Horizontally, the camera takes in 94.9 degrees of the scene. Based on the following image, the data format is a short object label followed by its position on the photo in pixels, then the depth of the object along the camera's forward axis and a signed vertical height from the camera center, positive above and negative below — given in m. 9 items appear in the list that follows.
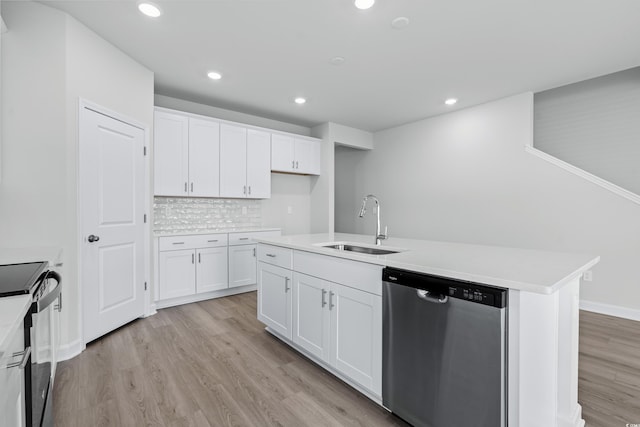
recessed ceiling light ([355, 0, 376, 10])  2.11 +1.51
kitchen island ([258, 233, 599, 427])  1.14 -0.52
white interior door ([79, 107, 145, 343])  2.44 -0.10
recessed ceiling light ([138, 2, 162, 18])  2.15 +1.51
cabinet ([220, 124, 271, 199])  4.01 +0.69
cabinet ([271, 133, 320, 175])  4.55 +0.92
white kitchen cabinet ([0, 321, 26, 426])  0.71 -0.46
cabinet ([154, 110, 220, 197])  3.45 +0.68
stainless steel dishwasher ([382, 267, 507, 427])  1.19 -0.64
